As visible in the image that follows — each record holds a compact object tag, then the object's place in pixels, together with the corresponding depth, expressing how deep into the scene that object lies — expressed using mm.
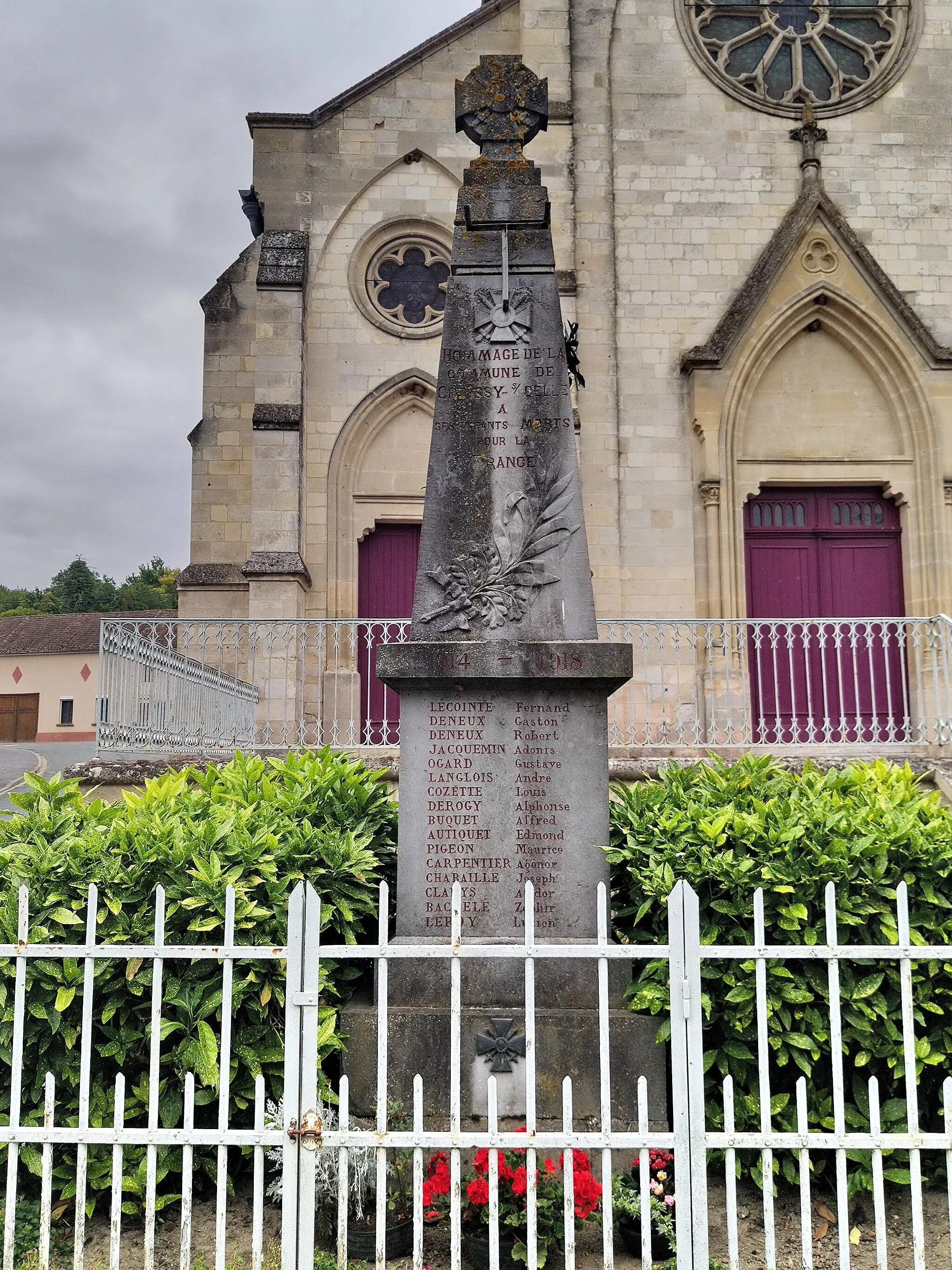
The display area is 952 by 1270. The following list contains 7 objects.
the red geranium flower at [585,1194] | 3785
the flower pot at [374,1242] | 3857
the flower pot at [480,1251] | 3803
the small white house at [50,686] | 44094
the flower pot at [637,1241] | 3943
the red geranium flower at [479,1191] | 3811
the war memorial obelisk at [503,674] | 4664
